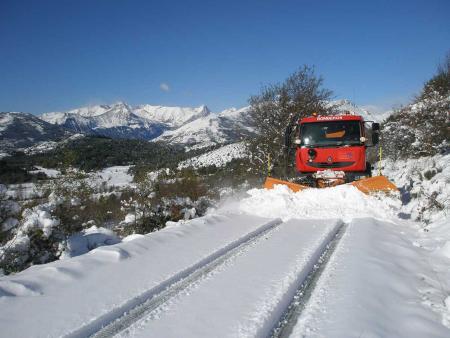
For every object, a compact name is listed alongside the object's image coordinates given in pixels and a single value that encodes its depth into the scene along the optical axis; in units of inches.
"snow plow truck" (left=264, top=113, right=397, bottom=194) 430.6
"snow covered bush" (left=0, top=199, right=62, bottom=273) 251.8
